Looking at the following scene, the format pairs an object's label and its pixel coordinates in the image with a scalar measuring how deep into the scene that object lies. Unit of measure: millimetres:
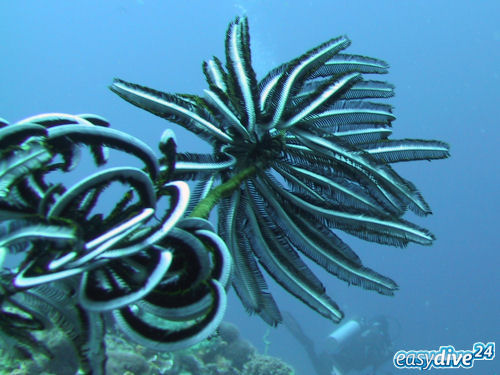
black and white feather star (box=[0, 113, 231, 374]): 498
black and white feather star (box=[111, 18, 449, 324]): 975
